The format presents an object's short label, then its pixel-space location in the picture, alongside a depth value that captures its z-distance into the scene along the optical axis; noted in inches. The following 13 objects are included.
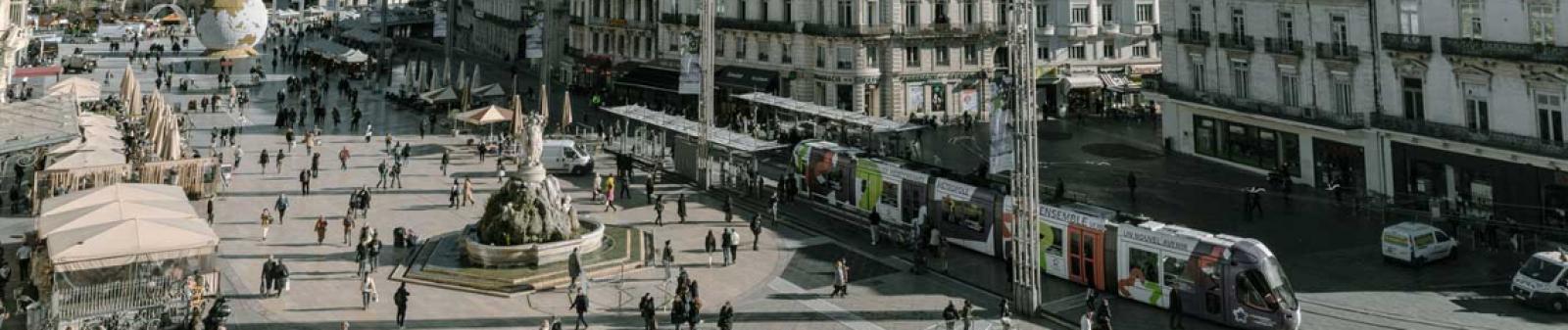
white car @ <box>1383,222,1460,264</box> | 1424.7
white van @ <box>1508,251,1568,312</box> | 1217.4
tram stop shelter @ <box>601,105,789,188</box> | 2098.9
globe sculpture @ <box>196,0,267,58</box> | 3740.2
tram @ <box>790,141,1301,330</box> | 1146.7
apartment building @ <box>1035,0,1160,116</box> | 2997.0
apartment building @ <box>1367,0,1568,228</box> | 1611.7
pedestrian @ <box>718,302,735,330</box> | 1140.5
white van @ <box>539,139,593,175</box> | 2190.0
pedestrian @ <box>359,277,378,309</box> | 1254.3
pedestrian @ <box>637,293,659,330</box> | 1152.8
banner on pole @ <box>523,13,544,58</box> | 3292.3
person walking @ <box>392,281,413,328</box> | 1172.5
